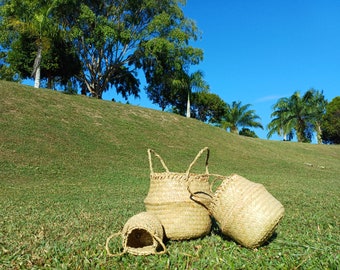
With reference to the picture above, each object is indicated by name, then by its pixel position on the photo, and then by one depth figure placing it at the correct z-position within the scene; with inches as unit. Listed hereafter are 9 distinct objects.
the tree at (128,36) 1156.5
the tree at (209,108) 1955.0
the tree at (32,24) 970.7
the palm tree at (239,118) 1717.3
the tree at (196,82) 1391.2
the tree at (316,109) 1673.2
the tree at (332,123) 1916.6
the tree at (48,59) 1032.8
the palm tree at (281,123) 1680.6
